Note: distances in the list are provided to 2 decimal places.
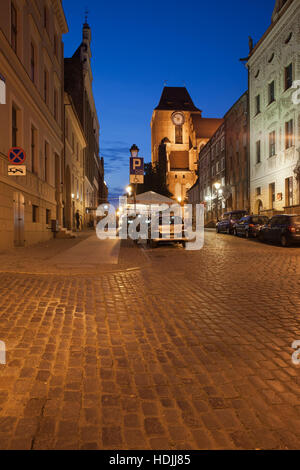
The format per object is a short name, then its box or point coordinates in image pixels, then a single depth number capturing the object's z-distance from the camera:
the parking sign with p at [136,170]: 16.78
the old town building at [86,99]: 42.56
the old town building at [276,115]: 24.78
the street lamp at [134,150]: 18.87
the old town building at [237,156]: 34.78
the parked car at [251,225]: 22.53
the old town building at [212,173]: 44.34
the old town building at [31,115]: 13.73
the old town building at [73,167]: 29.81
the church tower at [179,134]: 87.62
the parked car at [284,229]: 16.36
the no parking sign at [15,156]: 12.30
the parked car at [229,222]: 27.70
